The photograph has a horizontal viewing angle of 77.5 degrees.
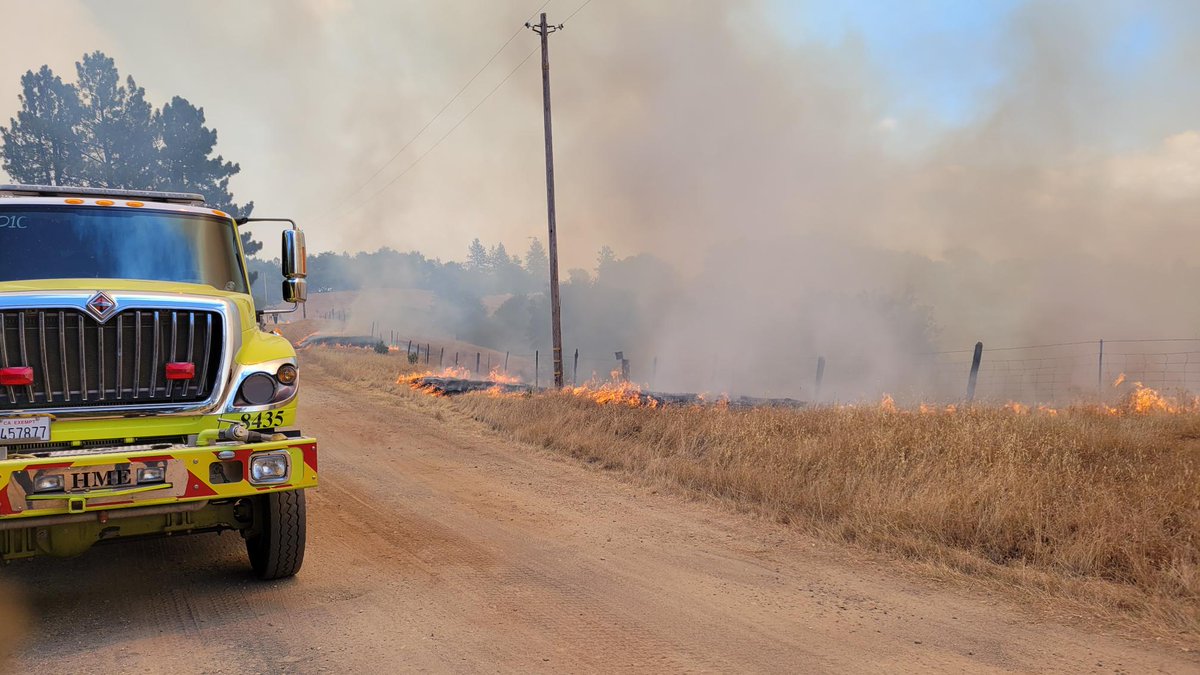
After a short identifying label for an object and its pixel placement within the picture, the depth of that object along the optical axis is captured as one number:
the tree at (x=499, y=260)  187.12
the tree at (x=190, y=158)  37.88
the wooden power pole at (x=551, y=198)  18.12
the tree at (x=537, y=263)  157.31
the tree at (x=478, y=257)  189.71
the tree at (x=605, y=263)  90.88
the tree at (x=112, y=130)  35.31
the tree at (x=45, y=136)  33.12
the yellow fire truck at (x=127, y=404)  3.93
